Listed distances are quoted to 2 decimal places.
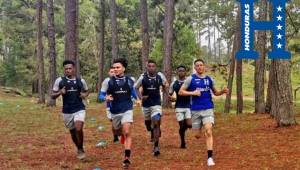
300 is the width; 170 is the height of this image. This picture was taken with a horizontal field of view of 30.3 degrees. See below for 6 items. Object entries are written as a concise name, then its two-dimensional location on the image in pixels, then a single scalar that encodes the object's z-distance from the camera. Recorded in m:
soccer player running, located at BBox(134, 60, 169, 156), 12.28
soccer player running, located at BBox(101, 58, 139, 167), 10.80
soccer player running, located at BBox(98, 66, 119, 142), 10.72
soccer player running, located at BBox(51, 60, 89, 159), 11.41
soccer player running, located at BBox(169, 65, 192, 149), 13.11
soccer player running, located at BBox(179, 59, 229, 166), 10.52
